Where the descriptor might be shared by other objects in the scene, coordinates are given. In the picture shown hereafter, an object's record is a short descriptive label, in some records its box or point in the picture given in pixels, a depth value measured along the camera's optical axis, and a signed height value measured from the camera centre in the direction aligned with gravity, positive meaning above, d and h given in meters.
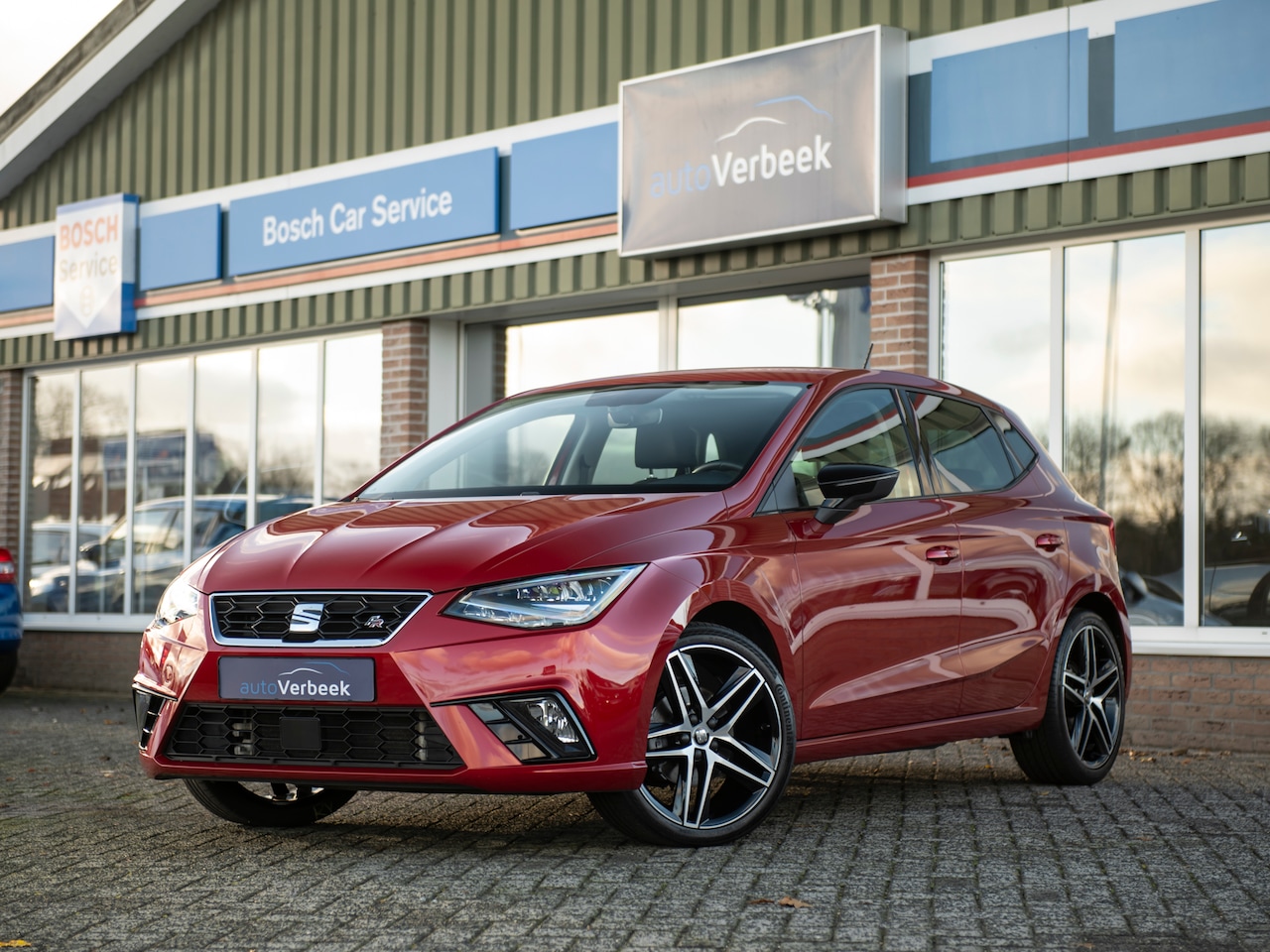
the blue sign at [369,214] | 12.98 +2.12
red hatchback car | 4.97 -0.44
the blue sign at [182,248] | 14.99 +2.04
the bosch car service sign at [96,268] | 15.77 +1.93
